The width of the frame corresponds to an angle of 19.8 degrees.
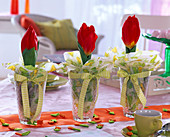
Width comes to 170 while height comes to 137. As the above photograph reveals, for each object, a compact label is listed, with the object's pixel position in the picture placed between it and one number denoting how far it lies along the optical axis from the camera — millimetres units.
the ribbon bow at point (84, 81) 870
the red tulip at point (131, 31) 921
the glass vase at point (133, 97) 919
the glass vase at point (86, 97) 878
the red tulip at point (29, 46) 858
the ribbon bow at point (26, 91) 854
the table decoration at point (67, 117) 875
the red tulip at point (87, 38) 863
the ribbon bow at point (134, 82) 913
